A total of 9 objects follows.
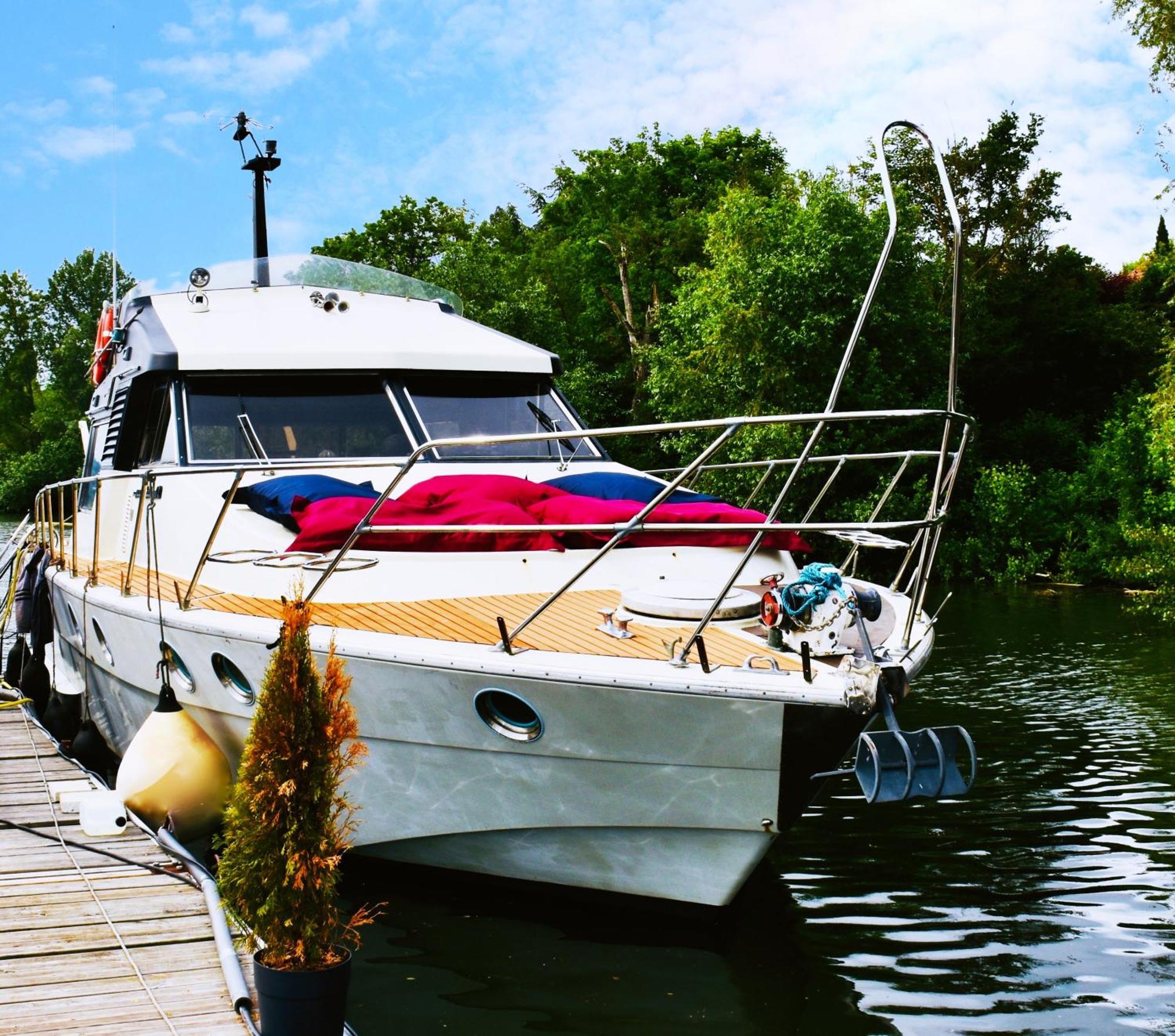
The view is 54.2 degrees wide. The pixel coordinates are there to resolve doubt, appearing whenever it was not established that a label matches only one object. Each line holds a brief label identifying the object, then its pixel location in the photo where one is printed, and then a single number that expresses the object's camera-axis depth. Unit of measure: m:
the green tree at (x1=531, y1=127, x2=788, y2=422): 31.70
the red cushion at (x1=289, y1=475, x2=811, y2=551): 5.37
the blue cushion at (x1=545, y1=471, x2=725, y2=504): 6.43
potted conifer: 3.35
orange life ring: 9.55
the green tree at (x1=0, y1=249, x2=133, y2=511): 61.19
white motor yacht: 4.28
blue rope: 4.48
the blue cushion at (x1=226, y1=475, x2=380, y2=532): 5.99
